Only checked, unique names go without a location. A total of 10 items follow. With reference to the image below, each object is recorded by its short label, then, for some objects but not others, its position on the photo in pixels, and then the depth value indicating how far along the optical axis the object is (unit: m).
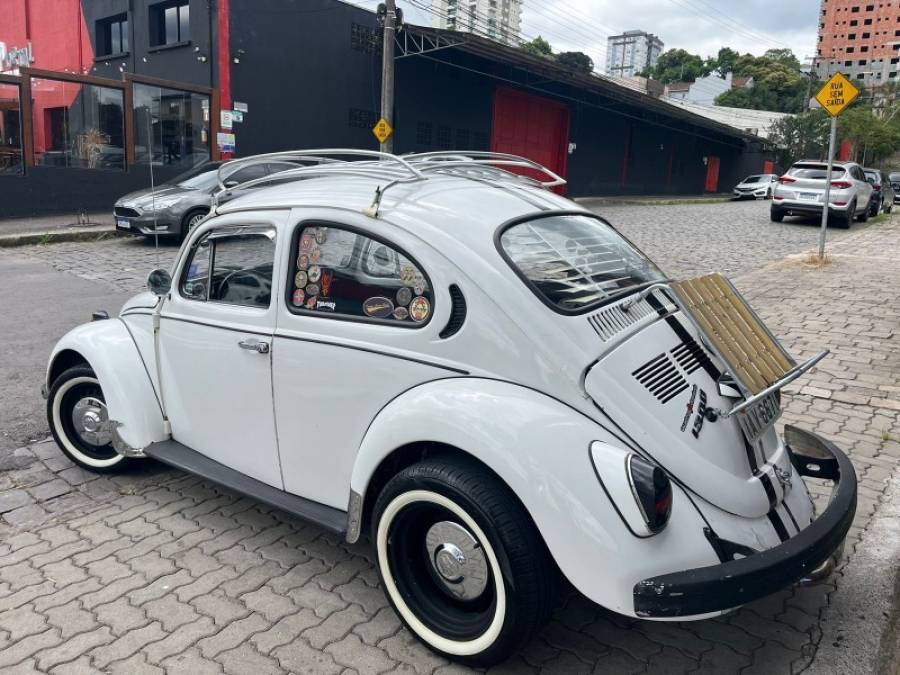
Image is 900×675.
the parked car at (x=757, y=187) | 33.00
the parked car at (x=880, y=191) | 21.36
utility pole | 16.34
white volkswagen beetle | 2.37
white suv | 17.39
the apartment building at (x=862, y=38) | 123.31
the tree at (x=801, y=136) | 47.69
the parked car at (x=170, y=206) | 12.52
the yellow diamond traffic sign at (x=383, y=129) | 16.57
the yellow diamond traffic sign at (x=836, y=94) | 11.03
